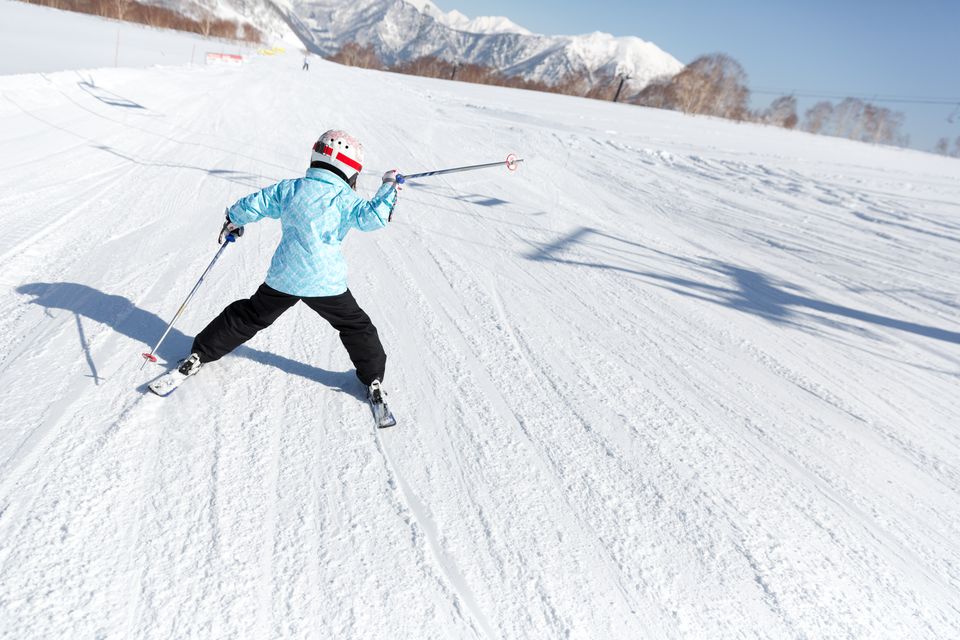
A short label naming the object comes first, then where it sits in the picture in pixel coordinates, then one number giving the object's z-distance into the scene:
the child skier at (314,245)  2.54
